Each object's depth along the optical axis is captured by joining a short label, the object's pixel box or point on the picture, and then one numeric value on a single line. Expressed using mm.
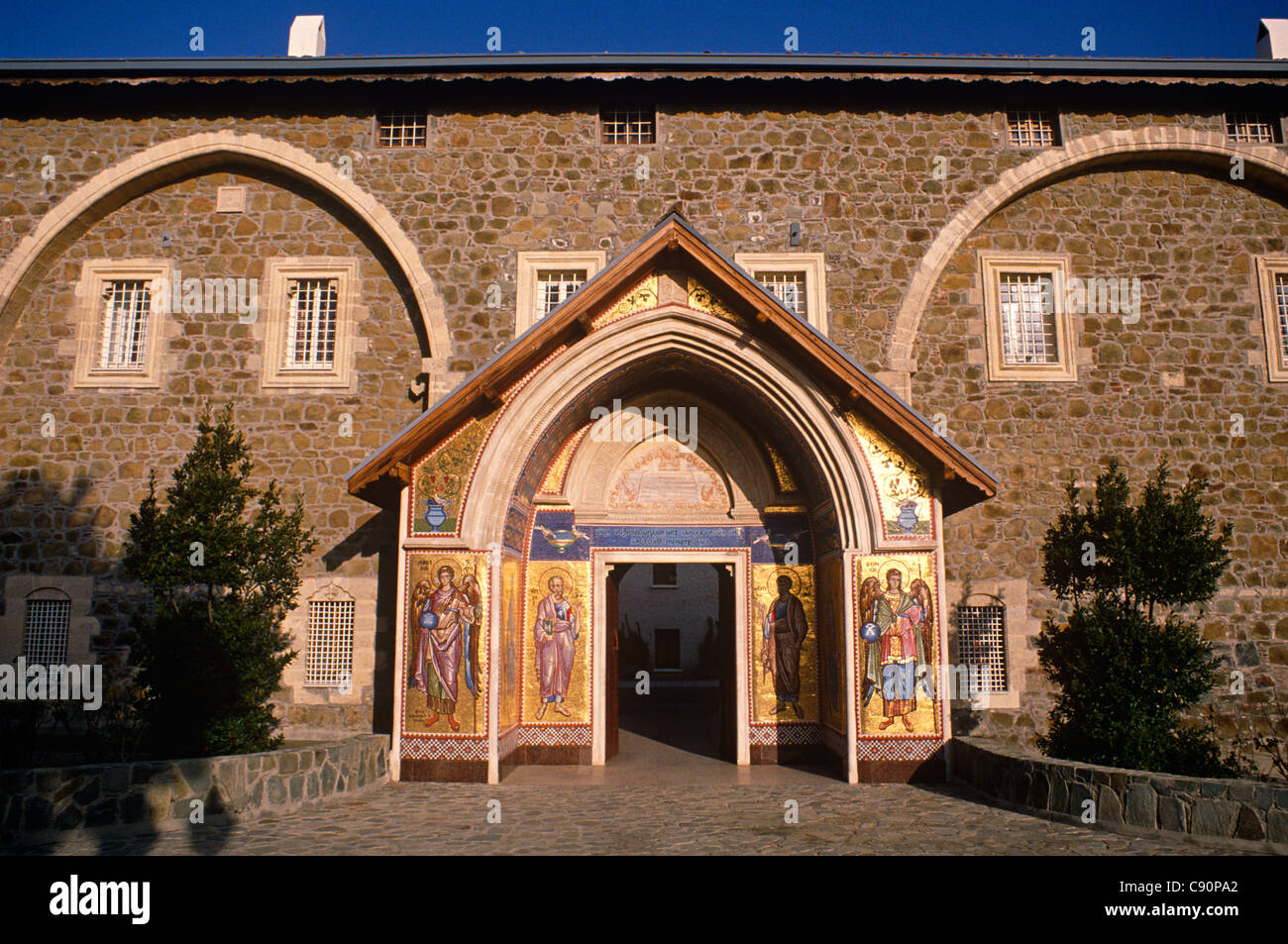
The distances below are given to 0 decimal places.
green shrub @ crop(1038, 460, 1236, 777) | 8625
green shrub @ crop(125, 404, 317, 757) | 8727
